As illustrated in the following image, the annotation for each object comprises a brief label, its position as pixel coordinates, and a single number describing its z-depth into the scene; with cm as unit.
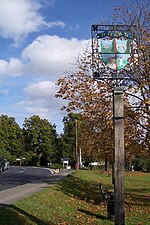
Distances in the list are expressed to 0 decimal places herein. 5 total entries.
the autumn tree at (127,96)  1538
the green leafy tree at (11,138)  8794
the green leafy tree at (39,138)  8719
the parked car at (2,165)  4181
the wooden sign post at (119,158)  823
